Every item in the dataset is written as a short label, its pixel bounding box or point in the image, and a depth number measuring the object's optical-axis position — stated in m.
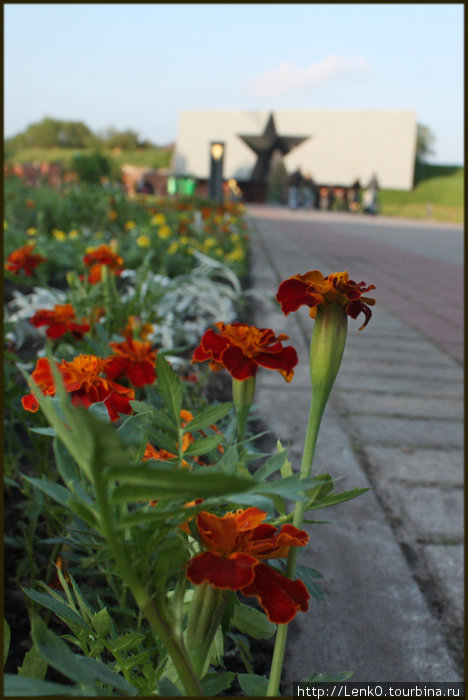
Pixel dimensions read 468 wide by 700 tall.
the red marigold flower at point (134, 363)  0.88
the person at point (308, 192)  22.16
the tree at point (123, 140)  48.59
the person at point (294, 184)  19.67
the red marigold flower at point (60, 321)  1.24
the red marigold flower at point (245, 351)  0.66
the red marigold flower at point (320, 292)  0.55
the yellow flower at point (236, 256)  3.89
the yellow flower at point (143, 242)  3.17
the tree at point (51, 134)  52.58
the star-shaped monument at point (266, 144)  25.95
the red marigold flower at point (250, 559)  0.41
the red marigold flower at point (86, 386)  0.64
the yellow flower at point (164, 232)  3.36
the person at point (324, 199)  24.36
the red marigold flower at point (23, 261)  1.84
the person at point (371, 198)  19.91
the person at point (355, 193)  24.28
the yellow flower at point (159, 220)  3.72
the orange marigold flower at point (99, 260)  1.71
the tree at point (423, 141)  40.71
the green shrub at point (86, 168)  10.35
